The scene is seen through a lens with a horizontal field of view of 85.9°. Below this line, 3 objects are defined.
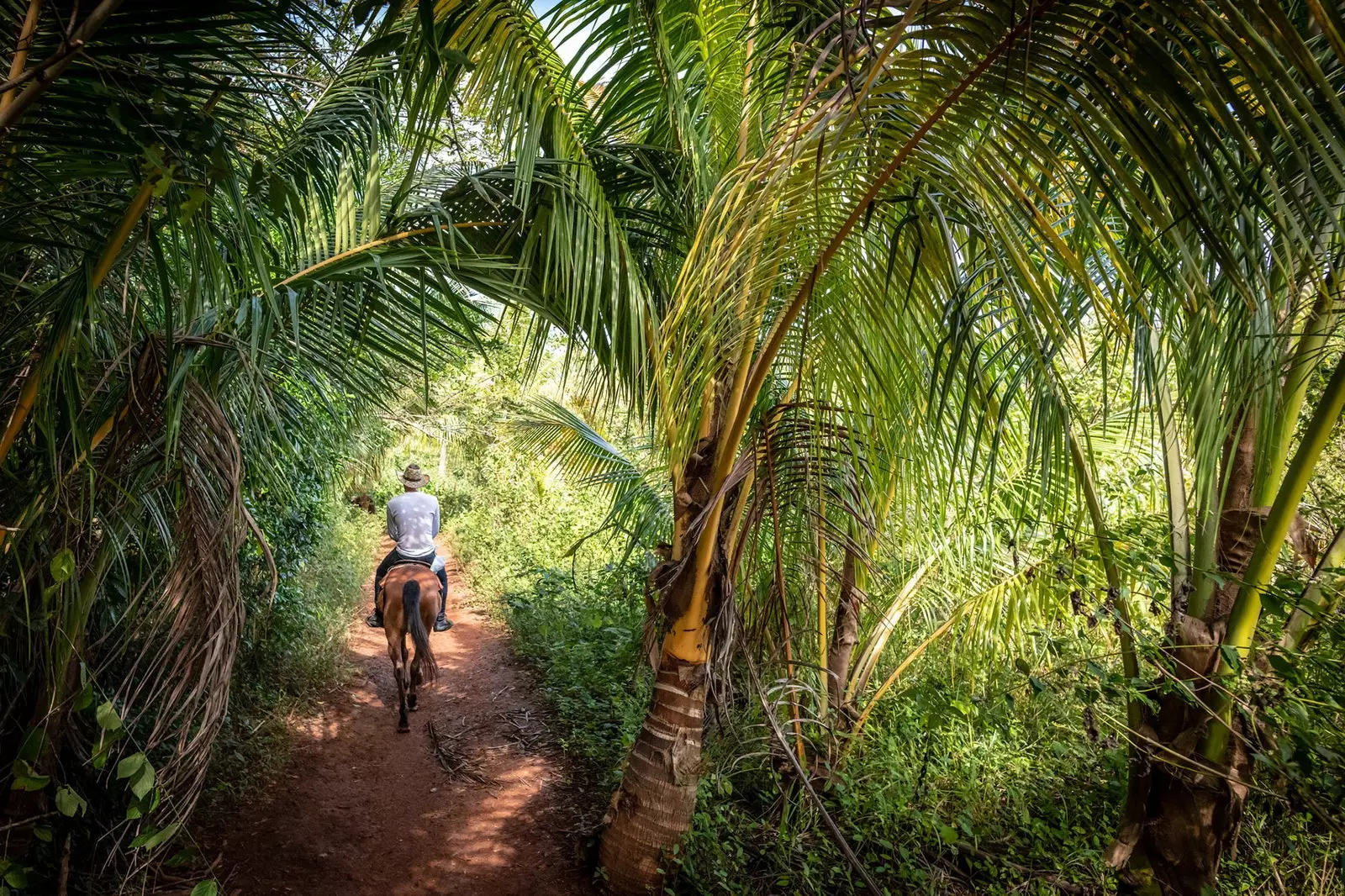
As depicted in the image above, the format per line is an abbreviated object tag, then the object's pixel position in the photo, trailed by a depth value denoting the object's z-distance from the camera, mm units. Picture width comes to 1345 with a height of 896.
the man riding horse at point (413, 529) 6461
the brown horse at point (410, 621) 5953
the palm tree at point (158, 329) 1834
